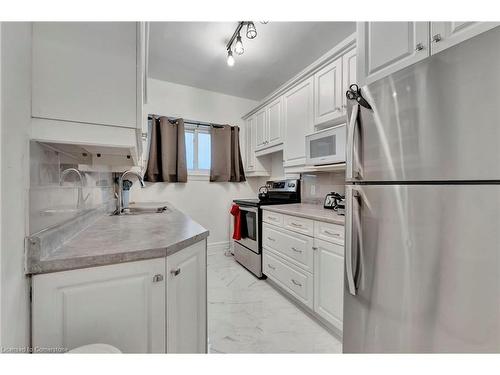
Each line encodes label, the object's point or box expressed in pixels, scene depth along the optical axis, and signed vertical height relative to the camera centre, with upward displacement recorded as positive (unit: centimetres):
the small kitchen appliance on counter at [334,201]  204 -12
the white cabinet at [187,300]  83 -50
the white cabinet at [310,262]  156 -66
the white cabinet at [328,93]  188 +90
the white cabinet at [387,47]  104 +77
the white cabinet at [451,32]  81 +66
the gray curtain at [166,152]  298 +52
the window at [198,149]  339 +64
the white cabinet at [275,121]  278 +92
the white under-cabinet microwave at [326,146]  184 +40
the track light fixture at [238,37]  178 +139
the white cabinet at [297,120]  228 +79
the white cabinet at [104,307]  65 -40
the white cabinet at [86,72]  71 +42
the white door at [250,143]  347 +76
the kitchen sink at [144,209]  211 -22
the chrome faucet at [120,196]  205 -8
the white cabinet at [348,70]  173 +99
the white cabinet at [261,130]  312 +90
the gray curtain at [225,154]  343 +56
